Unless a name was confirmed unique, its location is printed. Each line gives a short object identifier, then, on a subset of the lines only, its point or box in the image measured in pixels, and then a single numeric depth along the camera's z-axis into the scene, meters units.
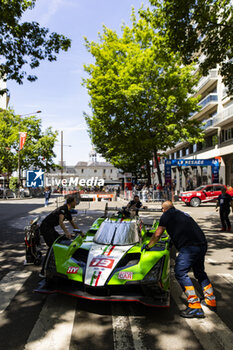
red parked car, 21.91
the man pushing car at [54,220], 6.05
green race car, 3.84
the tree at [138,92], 23.00
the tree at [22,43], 10.91
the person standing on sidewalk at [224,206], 10.76
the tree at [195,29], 10.52
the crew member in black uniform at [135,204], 11.09
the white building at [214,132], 30.12
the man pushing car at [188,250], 3.95
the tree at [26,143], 44.09
